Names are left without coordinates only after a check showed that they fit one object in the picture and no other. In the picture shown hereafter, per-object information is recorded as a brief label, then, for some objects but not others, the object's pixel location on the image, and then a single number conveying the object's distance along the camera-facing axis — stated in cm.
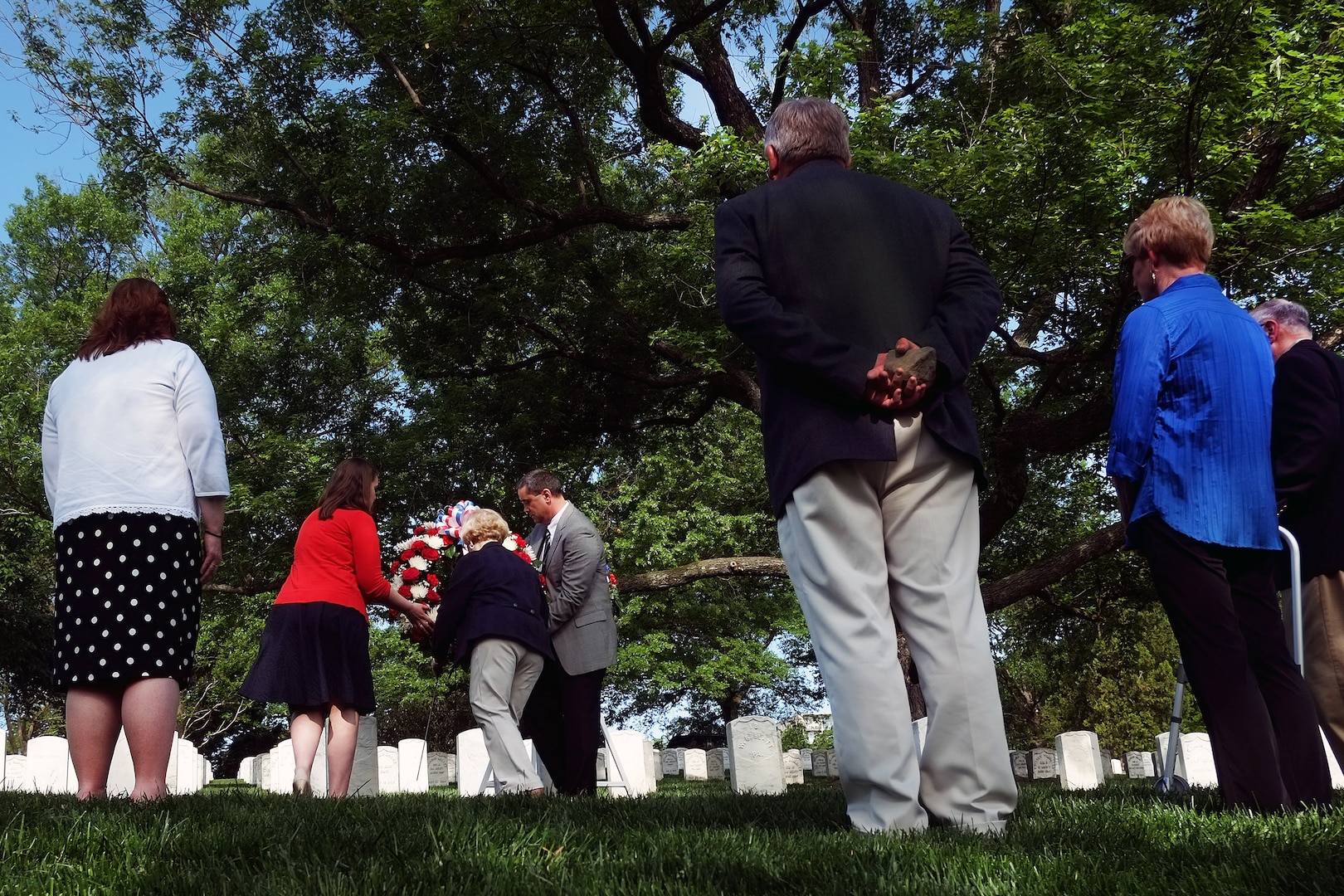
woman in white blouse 452
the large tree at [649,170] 1098
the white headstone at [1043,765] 1850
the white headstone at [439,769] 1747
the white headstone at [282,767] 1194
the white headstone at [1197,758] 1042
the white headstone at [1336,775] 917
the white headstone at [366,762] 966
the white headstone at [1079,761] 1326
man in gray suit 721
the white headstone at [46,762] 1173
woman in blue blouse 395
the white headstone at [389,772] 1221
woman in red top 642
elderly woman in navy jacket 666
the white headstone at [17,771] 1192
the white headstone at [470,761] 1080
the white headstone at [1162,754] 1054
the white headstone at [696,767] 1786
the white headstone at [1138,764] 1908
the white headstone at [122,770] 1141
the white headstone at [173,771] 1366
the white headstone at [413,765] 1242
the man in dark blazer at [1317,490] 452
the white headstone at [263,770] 1781
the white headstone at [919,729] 1096
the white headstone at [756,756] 939
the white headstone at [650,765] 1111
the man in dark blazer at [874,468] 329
